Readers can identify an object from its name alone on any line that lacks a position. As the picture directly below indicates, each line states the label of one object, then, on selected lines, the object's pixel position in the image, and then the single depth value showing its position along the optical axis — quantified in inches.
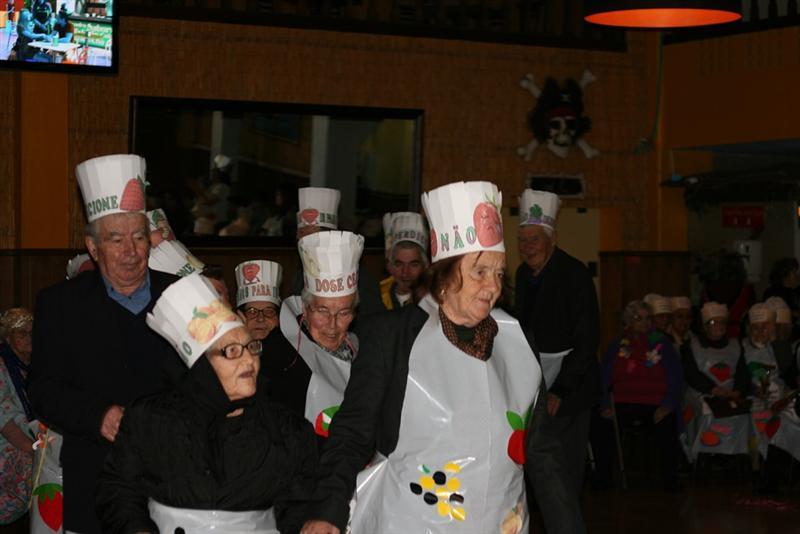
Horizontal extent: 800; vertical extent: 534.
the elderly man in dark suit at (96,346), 187.5
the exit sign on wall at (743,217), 610.7
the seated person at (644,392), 468.3
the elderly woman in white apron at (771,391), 460.6
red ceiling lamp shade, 240.9
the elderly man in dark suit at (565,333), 310.9
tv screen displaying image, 446.7
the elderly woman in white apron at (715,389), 476.5
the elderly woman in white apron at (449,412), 170.4
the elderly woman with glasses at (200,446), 159.2
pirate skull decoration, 589.9
